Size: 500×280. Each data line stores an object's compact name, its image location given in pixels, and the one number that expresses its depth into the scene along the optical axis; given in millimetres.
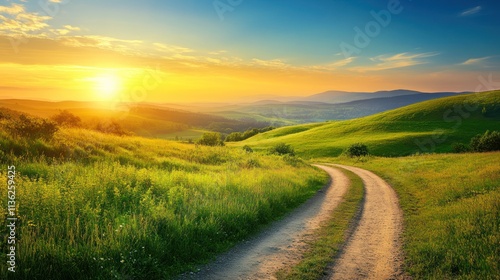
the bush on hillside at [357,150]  66312
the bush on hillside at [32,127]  19016
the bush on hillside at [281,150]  63375
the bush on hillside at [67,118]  38366
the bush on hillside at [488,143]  53219
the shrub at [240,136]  140125
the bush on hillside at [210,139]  58469
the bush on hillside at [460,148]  60938
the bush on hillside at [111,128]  39594
